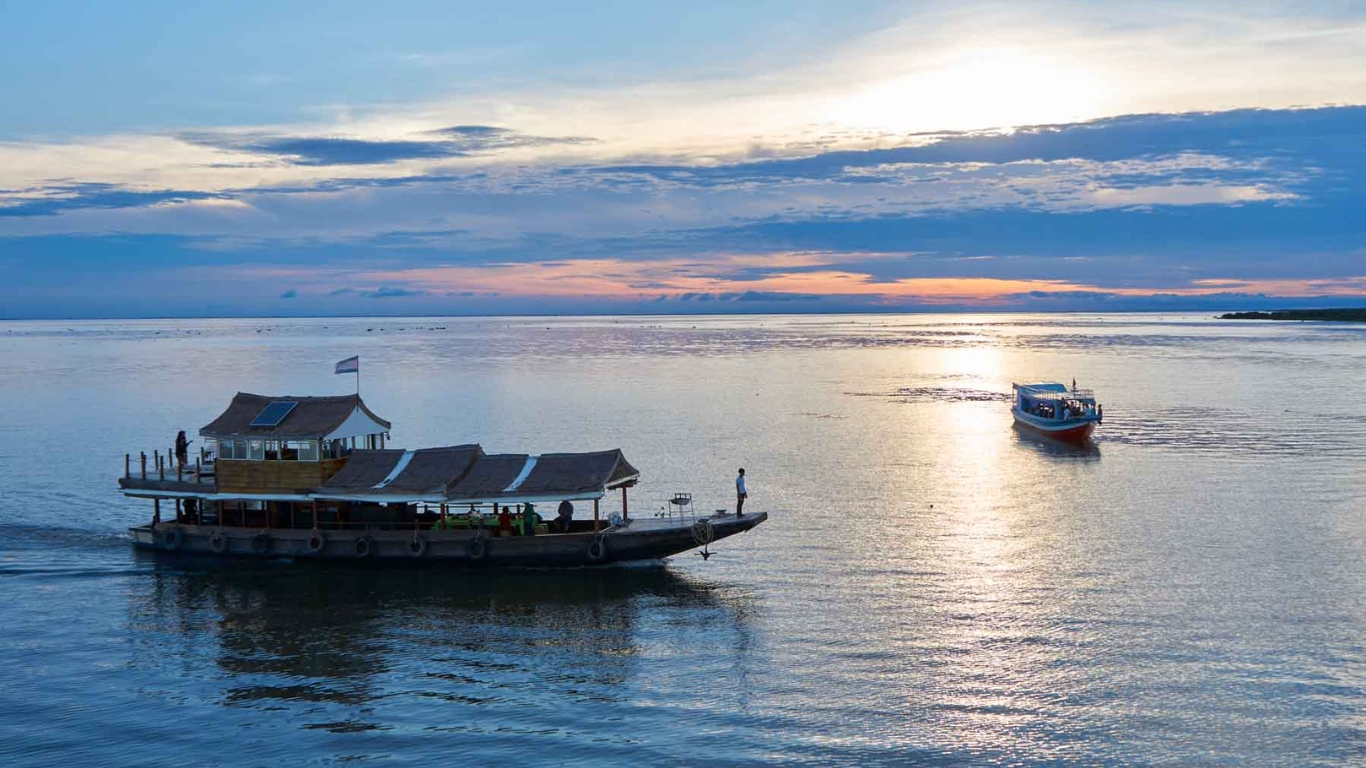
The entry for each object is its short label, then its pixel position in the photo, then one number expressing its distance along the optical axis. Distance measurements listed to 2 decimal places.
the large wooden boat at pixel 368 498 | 43.66
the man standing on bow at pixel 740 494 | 44.69
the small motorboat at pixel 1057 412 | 79.06
